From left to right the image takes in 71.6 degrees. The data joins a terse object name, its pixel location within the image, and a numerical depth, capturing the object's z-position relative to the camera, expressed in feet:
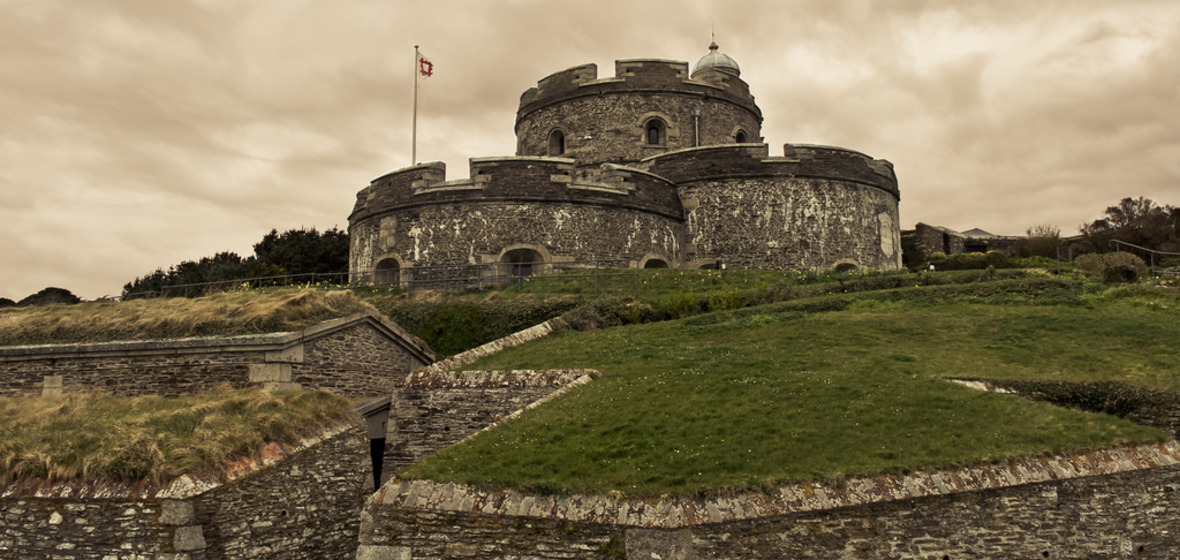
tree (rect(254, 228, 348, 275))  137.69
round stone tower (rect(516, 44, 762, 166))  111.65
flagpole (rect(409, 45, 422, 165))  110.83
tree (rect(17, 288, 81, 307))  99.19
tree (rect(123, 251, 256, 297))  124.67
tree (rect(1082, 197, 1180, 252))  137.28
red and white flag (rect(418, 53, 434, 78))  114.87
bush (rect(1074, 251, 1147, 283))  75.36
